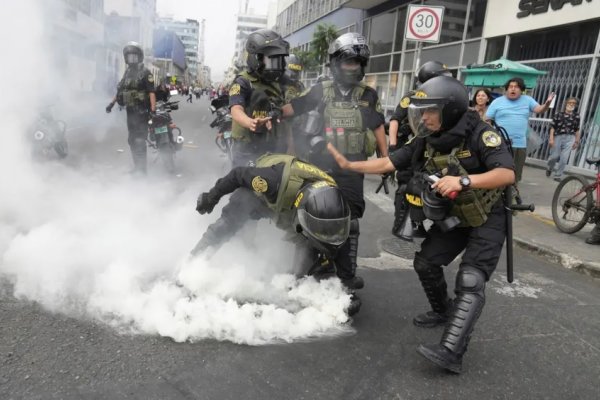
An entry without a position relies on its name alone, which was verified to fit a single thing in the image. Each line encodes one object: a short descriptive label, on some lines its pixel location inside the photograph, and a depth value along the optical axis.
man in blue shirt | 6.23
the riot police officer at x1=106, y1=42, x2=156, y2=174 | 6.49
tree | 23.06
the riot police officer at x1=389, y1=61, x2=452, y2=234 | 5.01
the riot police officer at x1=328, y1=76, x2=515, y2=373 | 2.42
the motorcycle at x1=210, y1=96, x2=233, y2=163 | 8.02
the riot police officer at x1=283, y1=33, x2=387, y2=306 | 3.35
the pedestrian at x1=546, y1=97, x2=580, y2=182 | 8.56
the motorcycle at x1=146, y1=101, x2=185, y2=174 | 7.76
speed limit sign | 6.94
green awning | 7.71
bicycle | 5.09
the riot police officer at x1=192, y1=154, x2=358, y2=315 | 2.52
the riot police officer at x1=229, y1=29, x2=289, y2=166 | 3.60
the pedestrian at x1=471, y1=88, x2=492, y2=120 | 6.48
